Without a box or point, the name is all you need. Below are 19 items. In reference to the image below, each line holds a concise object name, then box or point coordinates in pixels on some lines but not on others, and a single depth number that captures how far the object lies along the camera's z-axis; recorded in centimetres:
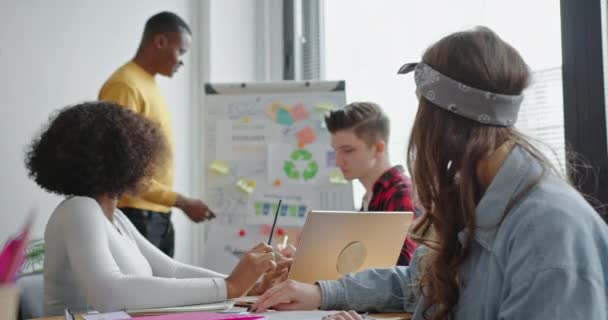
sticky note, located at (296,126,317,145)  337
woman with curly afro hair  160
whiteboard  334
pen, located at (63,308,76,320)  126
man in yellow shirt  295
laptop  160
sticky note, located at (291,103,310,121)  340
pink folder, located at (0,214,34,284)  42
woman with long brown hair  99
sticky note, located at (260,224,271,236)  340
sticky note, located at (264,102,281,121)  344
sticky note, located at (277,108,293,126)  342
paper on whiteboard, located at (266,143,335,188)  333
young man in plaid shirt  256
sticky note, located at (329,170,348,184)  329
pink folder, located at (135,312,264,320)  134
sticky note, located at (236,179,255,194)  341
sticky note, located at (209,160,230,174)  345
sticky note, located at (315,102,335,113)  336
